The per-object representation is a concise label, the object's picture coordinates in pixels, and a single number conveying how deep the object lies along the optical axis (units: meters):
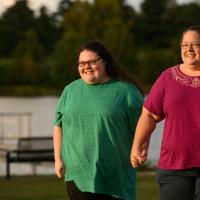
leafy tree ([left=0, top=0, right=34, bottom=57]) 95.00
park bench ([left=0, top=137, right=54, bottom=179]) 14.94
